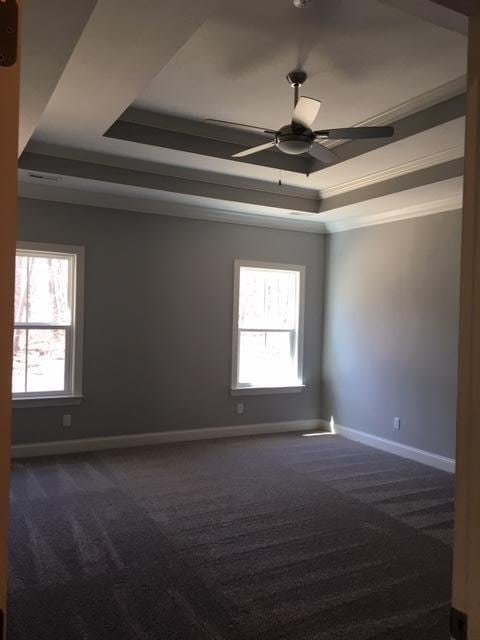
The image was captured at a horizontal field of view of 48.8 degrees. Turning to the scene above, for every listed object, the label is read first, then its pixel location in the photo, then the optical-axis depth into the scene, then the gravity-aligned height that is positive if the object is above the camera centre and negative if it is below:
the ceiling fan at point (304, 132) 3.19 +1.20
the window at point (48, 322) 5.22 -0.04
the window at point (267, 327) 6.36 -0.05
